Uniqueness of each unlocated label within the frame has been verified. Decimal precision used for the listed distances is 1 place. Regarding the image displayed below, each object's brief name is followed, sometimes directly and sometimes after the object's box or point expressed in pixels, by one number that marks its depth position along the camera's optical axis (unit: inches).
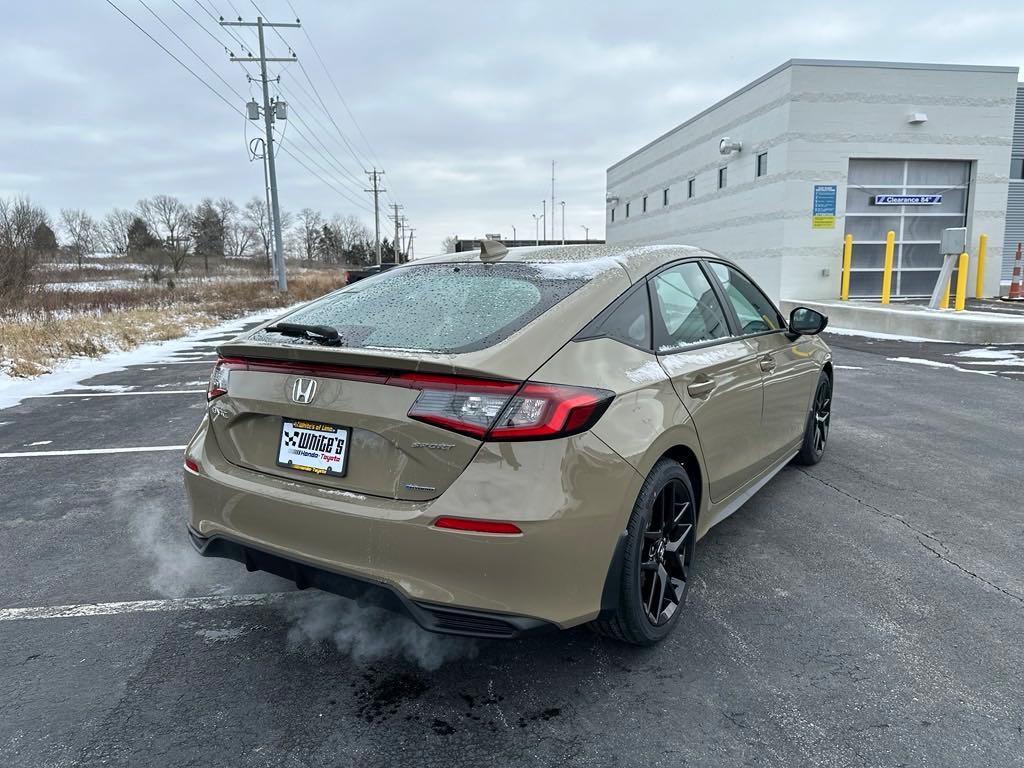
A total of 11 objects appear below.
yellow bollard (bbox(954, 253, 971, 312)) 605.0
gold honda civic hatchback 81.8
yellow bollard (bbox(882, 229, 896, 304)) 660.7
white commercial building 714.2
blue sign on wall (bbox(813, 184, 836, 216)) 732.0
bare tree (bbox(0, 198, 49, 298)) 658.8
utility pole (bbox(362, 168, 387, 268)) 2862.2
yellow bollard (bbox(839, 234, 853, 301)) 703.1
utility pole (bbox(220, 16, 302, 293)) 1305.4
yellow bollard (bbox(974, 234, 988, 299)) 729.0
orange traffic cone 750.5
